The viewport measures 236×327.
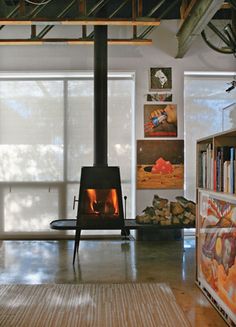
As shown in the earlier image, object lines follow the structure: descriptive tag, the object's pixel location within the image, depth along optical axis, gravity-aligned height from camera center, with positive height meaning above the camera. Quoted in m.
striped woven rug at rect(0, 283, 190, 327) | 2.65 -1.21
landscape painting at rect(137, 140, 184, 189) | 5.60 -0.02
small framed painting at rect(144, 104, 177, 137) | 5.60 +0.72
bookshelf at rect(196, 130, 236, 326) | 2.57 -0.49
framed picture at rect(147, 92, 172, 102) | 5.62 +1.09
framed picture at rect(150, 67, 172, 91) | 5.62 +1.40
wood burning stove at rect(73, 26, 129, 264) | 4.50 -0.16
